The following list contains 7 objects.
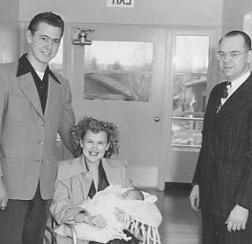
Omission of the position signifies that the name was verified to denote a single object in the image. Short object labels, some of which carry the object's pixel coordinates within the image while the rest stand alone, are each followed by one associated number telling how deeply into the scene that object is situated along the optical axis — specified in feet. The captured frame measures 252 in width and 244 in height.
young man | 6.72
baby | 7.25
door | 18.15
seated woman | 7.61
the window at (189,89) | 18.31
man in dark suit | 6.45
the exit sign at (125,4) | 17.98
